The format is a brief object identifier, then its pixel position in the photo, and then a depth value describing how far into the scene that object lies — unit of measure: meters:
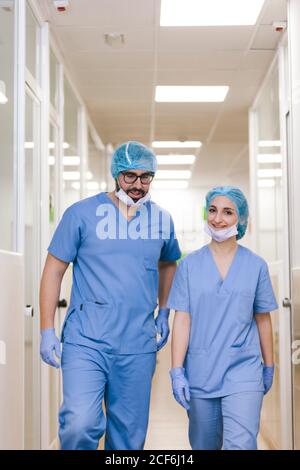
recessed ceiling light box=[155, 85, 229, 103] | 4.46
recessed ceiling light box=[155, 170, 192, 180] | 8.25
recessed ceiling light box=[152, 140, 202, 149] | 6.40
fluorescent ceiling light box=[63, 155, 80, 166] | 4.08
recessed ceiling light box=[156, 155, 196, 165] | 7.23
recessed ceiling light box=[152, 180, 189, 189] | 9.21
